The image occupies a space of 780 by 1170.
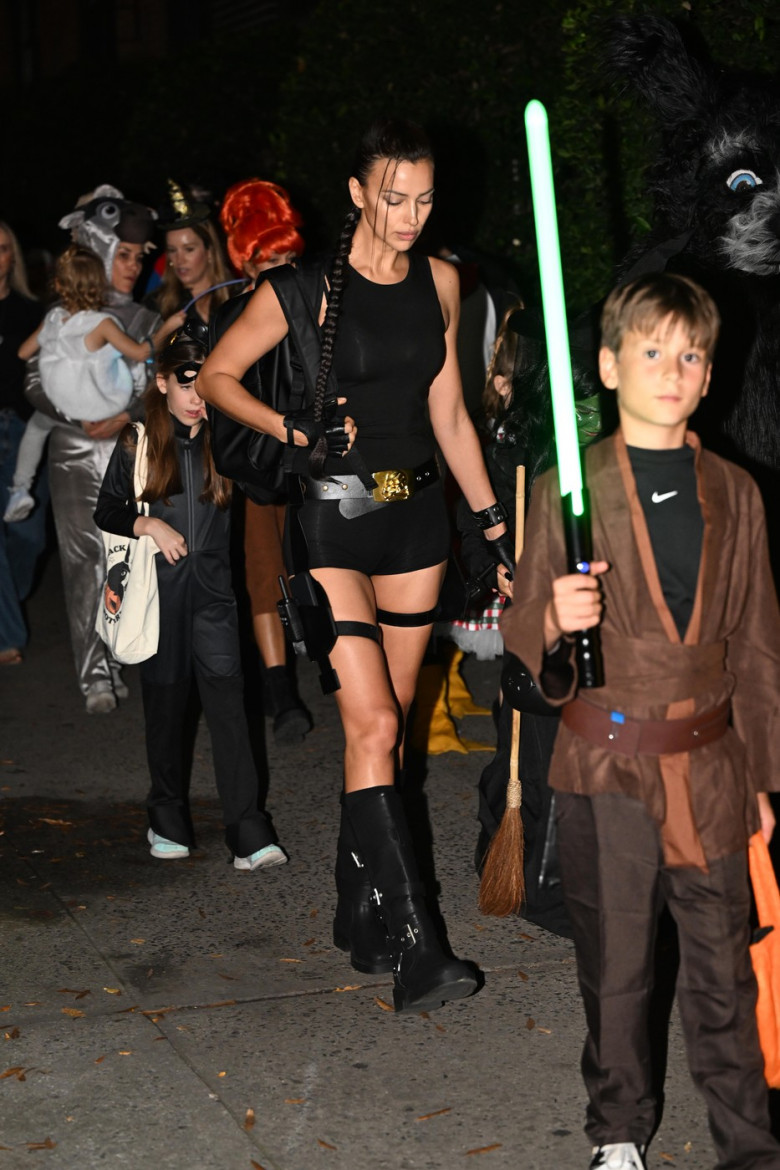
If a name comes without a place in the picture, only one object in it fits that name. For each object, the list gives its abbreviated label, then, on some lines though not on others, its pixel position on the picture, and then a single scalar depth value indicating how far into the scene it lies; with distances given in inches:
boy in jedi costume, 117.9
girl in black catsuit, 199.6
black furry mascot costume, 172.4
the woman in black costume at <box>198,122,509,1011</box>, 154.2
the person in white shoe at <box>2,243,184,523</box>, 267.9
